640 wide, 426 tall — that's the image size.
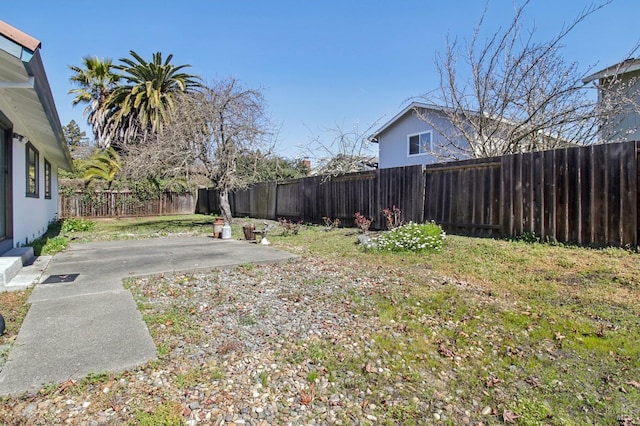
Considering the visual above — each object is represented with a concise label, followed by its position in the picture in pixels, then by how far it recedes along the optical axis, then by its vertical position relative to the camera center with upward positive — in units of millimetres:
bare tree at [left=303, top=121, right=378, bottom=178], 13570 +2392
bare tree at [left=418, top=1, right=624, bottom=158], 8383 +3034
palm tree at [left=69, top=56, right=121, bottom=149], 20359 +7370
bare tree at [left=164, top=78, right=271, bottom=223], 12031 +2880
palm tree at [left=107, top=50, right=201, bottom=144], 19000 +6477
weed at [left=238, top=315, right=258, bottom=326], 3312 -1076
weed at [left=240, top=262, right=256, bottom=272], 5526 -930
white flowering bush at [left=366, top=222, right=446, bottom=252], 6555 -601
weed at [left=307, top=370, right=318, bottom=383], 2377 -1160
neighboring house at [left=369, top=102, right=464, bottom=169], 14473 +3280
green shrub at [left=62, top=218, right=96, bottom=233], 11867 -550
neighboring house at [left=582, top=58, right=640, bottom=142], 8180 +2633
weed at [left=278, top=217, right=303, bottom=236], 10305 -597
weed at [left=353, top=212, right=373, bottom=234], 9062 -353
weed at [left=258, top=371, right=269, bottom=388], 2314 -1154
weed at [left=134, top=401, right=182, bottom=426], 1883 -1145
